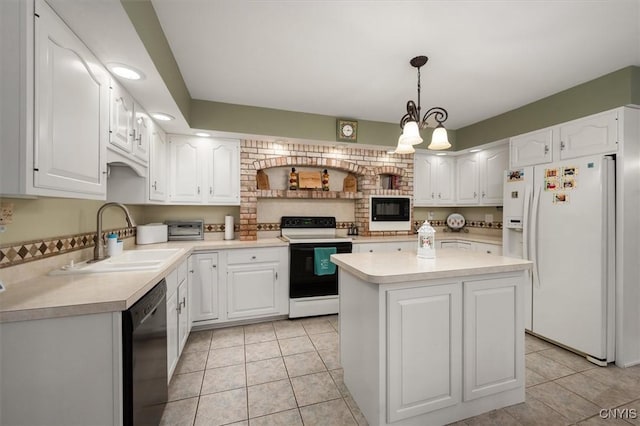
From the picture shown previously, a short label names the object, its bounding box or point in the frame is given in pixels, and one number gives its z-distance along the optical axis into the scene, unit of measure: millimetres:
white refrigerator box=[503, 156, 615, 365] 2174
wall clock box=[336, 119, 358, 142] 3385
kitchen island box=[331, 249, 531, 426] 1446
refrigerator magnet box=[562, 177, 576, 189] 2358
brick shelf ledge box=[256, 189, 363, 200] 3359
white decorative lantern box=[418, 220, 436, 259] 1821
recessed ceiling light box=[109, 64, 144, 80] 1613
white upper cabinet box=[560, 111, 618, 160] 2180
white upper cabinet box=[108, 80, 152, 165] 1683
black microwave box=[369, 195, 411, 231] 3848
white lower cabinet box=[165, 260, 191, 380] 1859
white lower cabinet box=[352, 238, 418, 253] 3373
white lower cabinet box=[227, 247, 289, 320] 2881
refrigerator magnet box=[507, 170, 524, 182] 2859
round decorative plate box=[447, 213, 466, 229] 4387
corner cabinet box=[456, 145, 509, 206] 3527
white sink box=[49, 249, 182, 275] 1562
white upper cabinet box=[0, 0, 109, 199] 979
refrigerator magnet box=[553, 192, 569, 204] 2412
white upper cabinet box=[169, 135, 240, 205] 3031
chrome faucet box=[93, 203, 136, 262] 1859
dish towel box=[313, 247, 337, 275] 3049
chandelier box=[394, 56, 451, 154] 1793
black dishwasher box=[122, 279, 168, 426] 1158
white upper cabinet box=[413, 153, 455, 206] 4090
